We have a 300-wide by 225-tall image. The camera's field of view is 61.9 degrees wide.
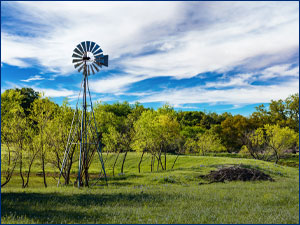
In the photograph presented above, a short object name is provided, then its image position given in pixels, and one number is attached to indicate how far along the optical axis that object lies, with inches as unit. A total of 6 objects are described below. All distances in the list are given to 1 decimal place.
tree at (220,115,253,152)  2504.9
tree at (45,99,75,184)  1038.4
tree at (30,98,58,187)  1065.5
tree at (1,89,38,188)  1104.2
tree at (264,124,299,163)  1899.6
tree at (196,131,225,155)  2107.5
